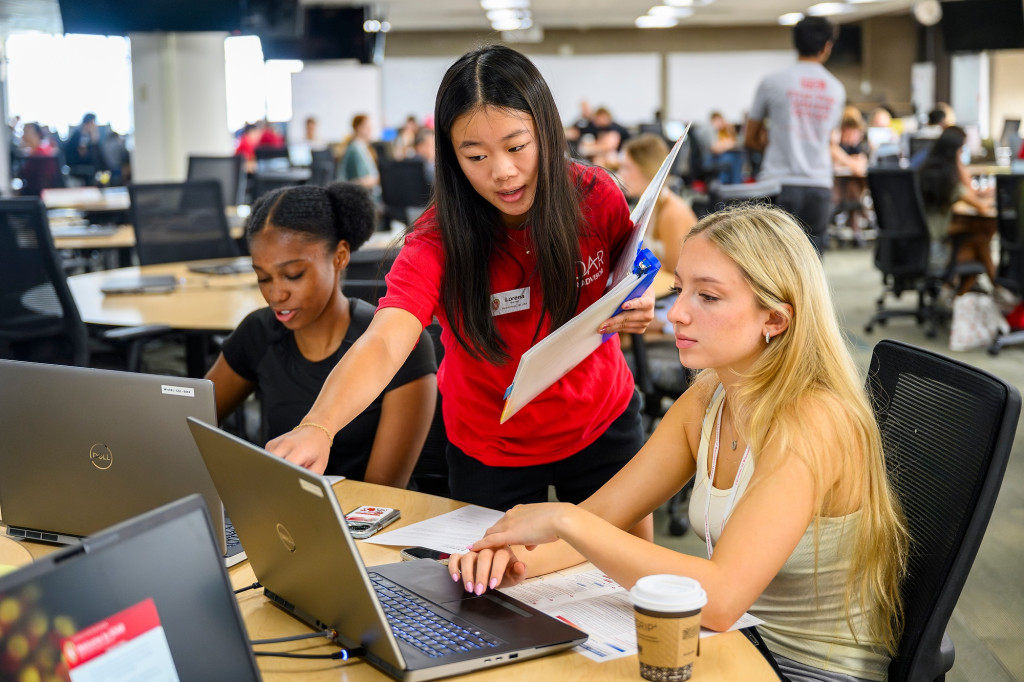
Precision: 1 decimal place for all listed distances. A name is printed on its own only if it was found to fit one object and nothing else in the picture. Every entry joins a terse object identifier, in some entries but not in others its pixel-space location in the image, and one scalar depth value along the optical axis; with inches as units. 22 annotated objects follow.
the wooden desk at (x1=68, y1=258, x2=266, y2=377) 119.3
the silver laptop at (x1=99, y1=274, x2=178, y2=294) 138.7
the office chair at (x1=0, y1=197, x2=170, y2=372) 124.3
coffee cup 37.2
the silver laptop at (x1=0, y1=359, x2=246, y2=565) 48.7
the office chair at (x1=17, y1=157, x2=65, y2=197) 357.1
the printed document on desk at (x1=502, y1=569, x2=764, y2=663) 43.9
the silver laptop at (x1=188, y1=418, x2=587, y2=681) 37.9
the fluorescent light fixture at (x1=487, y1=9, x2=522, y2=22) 594.5
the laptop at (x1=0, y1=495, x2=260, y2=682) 28.7
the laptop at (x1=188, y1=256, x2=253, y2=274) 152.3
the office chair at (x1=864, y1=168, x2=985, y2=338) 215.8
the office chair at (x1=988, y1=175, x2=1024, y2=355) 193.2
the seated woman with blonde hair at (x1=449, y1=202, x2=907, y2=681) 46.9
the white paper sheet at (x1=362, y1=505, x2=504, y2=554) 56.1
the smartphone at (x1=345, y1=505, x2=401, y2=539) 58.6
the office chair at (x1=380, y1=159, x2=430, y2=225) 271.3
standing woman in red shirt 59.1
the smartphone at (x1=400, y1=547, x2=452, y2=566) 54.1
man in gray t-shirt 185.0
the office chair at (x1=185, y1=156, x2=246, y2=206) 246.4
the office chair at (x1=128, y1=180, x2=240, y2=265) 167.3
